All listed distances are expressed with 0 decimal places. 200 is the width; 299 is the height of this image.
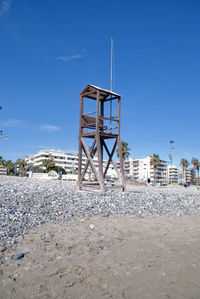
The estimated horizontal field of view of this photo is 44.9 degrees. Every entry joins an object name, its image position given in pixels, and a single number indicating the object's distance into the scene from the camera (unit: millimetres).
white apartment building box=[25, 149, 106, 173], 137500
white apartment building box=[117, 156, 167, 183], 158875
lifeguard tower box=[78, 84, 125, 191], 15258
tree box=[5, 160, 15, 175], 109244
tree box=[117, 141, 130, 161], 73250
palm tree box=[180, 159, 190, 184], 107938
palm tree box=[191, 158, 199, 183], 109625
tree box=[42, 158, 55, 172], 86125
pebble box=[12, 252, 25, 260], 5102
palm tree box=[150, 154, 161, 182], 99706
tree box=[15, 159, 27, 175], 102312
